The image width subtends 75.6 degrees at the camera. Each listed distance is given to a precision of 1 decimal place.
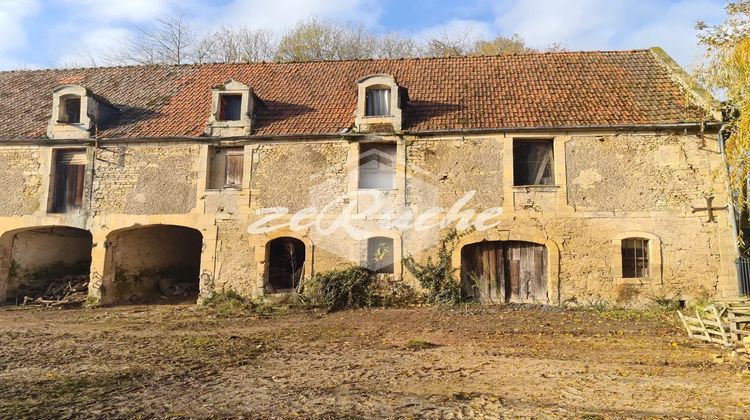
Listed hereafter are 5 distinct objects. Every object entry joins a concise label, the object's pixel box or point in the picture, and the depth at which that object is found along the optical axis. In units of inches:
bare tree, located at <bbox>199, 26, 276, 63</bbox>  987.9
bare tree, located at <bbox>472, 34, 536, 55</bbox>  1000.9
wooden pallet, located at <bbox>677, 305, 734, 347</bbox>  298.7
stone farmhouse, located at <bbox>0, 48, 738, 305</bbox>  446.9
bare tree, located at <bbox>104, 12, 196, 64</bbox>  952.9
